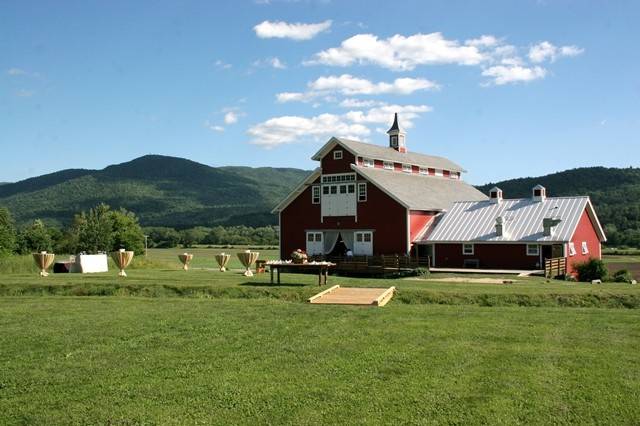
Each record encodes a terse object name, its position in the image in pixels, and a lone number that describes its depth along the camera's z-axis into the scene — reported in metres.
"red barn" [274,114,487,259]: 37.44
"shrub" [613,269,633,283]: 29.17
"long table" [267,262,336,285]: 21.28
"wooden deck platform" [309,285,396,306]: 16.92
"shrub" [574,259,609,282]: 31.17
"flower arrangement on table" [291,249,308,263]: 21.70
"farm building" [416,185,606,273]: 34.00
